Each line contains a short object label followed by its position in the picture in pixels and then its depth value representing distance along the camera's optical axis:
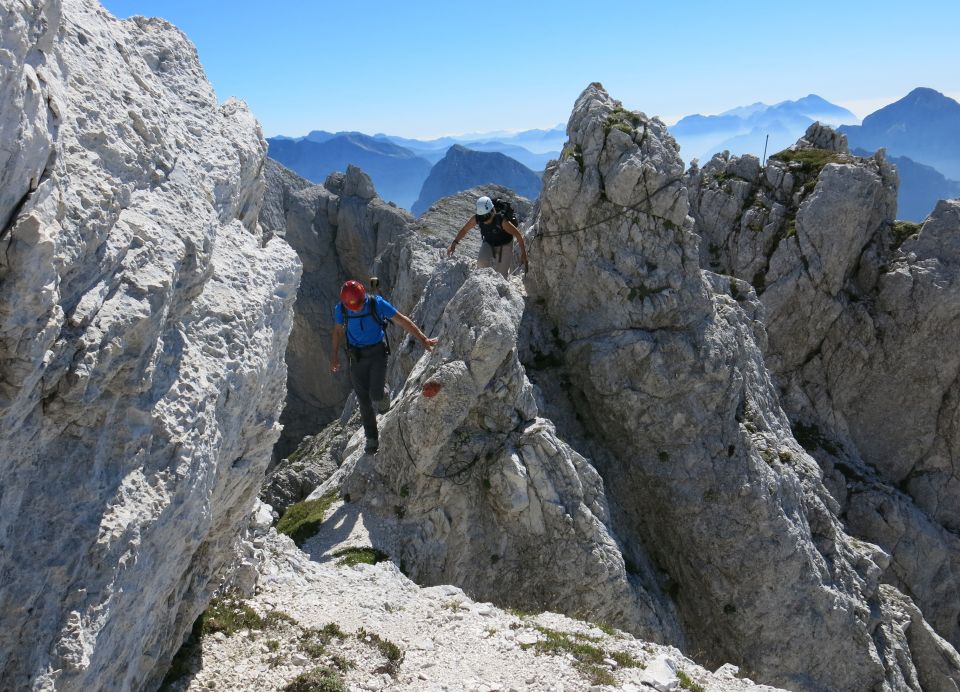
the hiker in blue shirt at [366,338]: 17.83
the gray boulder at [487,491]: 18.70
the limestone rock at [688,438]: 23.14
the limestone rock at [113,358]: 7.14
